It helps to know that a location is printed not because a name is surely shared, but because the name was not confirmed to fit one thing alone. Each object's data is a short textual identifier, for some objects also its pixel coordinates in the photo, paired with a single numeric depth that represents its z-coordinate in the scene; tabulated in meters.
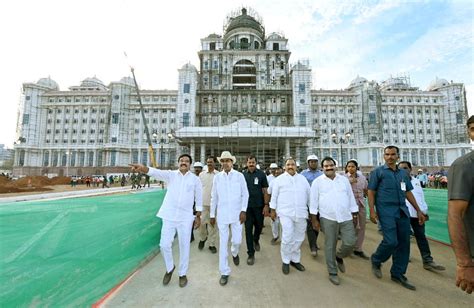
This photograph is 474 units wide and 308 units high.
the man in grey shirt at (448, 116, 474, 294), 1.58
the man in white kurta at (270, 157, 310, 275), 4.02
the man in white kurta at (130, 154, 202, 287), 3.50
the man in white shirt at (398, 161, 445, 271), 4.07
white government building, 38.09
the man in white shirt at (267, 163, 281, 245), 5.89
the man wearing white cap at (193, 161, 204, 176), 6.34
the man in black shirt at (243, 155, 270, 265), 5.01
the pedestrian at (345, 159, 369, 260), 4.90
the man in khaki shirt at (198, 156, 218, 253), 5.37
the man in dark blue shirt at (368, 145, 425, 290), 3.47
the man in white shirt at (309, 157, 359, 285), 3.69
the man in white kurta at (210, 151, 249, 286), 3.97
